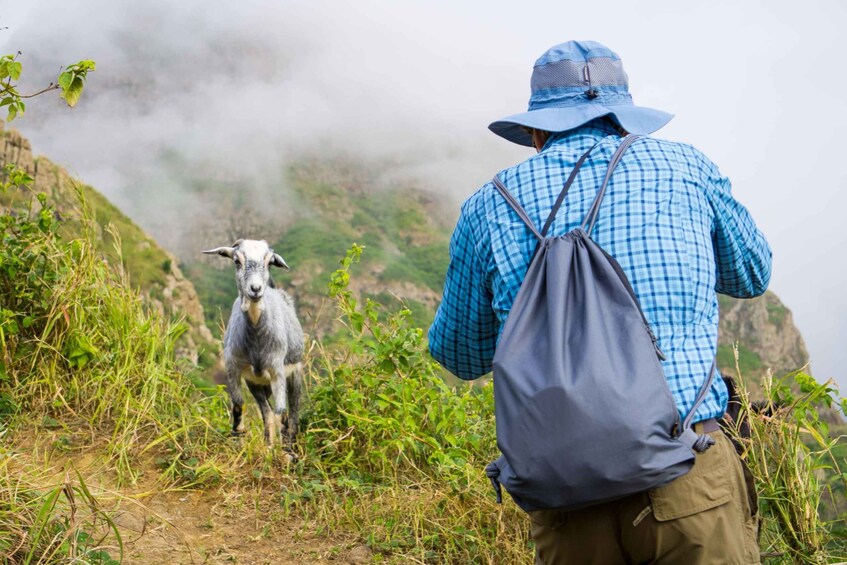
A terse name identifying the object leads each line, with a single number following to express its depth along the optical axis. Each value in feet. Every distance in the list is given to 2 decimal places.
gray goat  21.94
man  7.20
